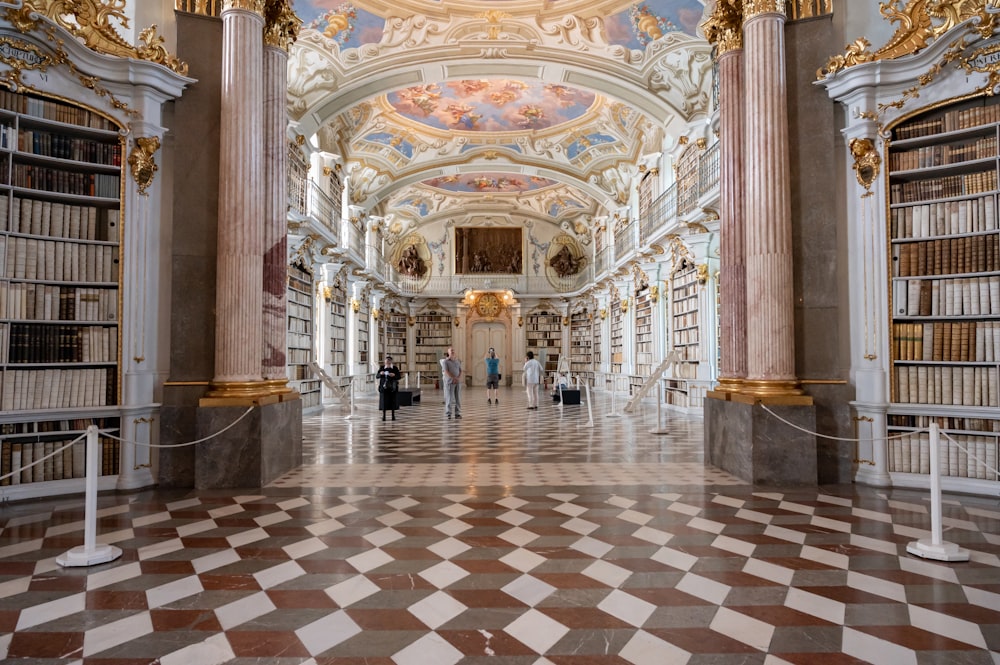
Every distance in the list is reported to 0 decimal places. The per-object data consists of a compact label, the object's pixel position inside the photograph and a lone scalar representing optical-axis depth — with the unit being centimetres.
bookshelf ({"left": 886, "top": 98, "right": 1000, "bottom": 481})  511
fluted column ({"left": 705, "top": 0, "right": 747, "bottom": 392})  594
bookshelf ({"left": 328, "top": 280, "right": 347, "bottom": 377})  1551
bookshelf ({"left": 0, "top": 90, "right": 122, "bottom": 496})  493
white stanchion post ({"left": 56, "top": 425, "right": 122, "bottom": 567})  333
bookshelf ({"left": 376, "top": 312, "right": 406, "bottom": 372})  2440
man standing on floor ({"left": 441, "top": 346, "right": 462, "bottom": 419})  1130
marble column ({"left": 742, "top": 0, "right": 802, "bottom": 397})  547
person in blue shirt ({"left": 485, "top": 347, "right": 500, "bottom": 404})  1533
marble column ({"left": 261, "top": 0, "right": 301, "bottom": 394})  586
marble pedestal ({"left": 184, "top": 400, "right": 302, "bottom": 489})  527
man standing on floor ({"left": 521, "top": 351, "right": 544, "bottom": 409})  1353
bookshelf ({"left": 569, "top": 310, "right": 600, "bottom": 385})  2409
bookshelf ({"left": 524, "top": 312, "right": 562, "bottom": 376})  2642
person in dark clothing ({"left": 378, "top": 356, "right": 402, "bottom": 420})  1152
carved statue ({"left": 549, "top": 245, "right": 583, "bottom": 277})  2647
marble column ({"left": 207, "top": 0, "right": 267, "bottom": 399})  544
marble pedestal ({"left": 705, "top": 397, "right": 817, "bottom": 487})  532
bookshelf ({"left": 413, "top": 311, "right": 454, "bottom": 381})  2608
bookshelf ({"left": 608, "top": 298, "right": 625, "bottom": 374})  1936
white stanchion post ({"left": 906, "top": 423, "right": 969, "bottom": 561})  337
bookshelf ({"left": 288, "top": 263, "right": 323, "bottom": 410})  1207
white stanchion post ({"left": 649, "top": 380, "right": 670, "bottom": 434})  917
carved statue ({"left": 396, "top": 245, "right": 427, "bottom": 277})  2617
